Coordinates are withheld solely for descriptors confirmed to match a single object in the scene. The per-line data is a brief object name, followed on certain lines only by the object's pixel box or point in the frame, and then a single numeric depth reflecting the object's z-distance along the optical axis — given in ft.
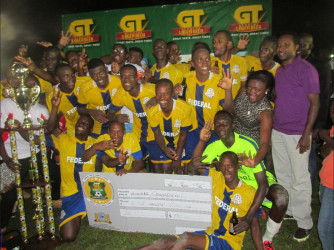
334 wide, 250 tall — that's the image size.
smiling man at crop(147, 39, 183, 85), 19.20
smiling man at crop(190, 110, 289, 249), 10.95
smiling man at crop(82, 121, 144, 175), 13.20
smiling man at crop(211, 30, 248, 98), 16.51
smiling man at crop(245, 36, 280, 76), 16.10
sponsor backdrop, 29.45
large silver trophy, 11.66
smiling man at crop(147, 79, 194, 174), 14.26
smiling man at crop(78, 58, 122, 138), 16.08
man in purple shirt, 11.94
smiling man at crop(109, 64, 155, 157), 15.33
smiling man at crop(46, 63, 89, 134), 16.39
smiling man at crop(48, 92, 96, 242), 13.85
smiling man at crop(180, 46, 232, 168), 14.79
